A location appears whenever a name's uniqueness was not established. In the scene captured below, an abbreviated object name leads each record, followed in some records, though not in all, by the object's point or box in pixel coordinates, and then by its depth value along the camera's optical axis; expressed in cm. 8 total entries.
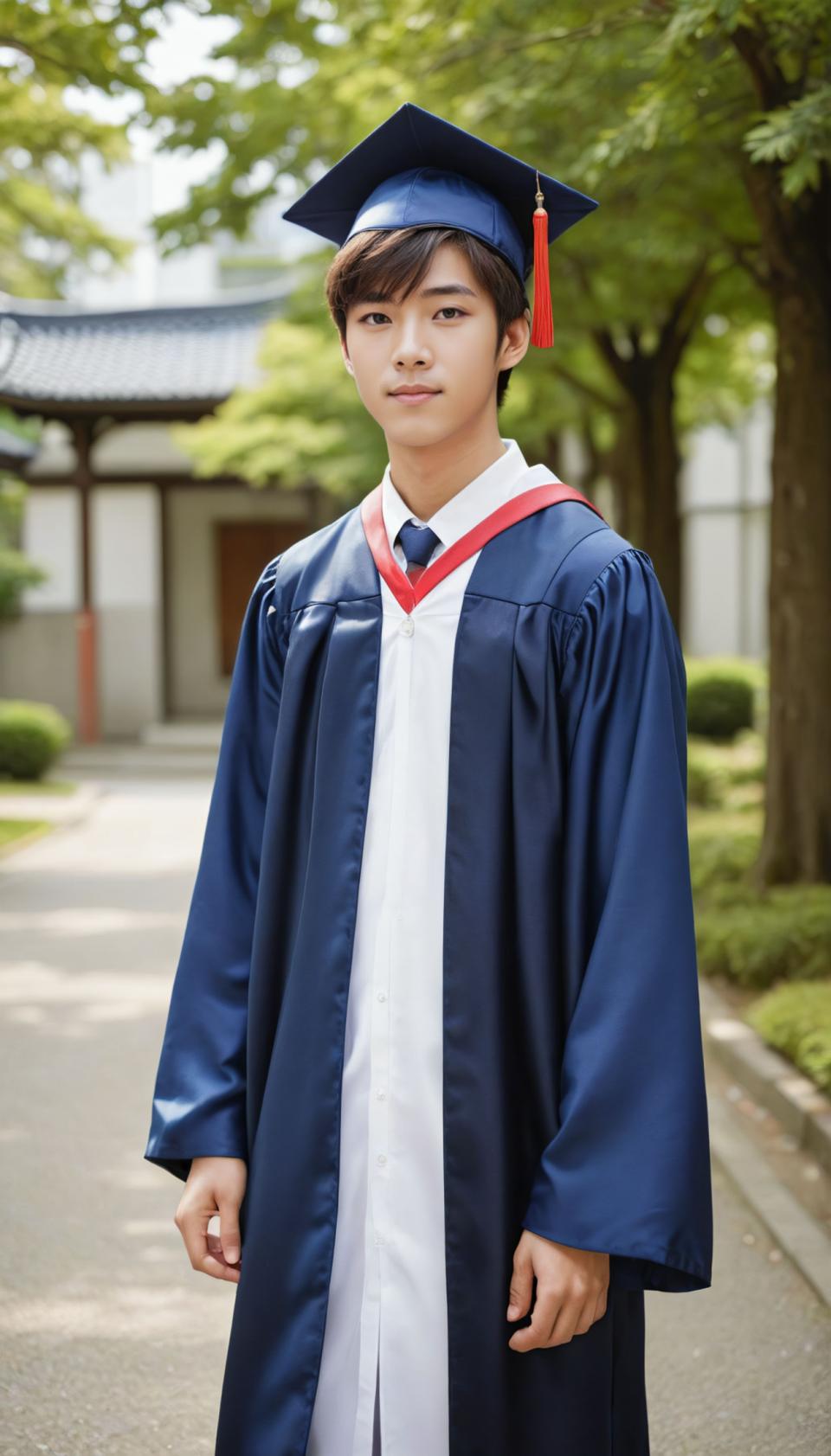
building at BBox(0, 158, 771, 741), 1838
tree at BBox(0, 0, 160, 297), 717
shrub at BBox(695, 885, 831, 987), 622
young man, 177
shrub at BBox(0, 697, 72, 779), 1488
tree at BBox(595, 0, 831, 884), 645
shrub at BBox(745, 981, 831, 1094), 477
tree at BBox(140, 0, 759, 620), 571
